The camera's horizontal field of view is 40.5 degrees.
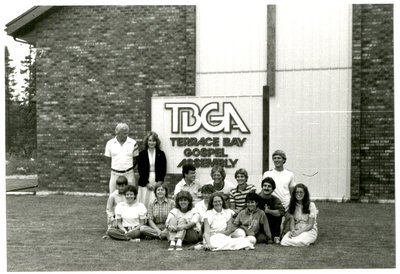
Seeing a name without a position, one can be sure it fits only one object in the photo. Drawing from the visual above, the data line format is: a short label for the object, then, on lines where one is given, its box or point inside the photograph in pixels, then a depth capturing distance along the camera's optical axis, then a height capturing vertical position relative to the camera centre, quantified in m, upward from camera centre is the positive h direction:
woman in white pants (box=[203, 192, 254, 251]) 6.37 -1.04
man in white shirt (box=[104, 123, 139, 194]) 7.95 -0.21
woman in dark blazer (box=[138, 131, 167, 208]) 7.76 -0.31
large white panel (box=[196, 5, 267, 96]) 10.83 +1.91
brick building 11.41 +1.50
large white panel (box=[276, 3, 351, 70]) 10.40 +2.09
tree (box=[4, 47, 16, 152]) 9.02 +0.98
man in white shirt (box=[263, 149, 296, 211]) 7.18 -0.48
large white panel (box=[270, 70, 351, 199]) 10.27 +0.23
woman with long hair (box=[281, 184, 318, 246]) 6.67 -0.94
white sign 8.90 +0.21
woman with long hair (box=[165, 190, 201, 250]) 6.64 -0.98
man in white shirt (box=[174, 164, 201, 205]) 7.34 -0.57
